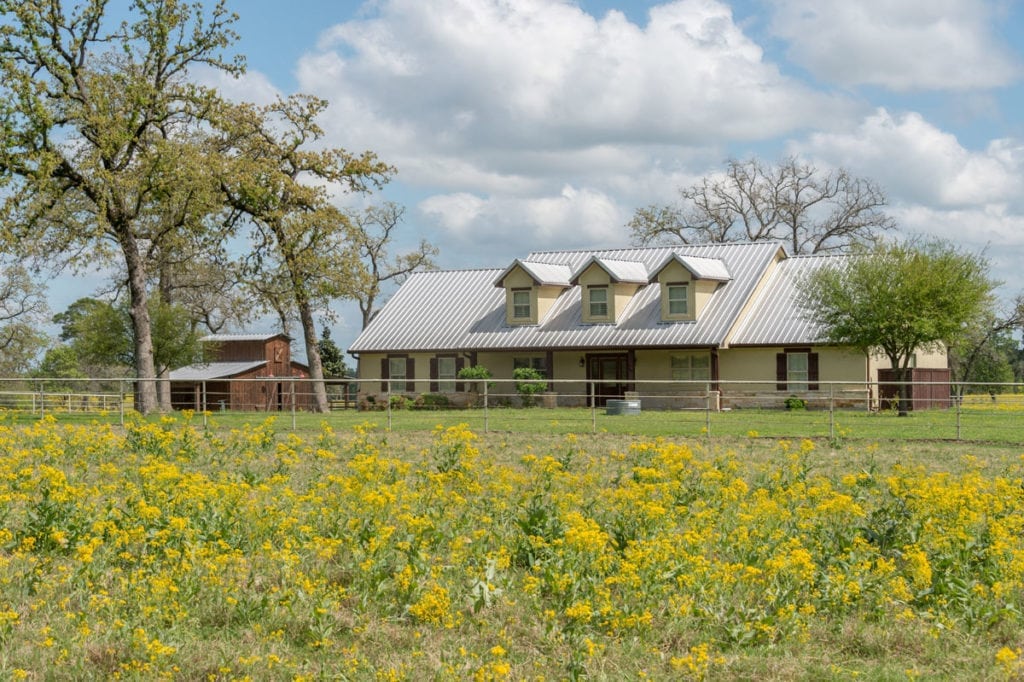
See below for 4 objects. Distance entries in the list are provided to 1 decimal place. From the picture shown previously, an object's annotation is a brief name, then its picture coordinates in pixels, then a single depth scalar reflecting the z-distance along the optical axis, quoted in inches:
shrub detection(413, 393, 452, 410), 1769.2
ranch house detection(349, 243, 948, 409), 1667.1
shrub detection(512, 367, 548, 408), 1715.1
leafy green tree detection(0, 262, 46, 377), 2283.5
